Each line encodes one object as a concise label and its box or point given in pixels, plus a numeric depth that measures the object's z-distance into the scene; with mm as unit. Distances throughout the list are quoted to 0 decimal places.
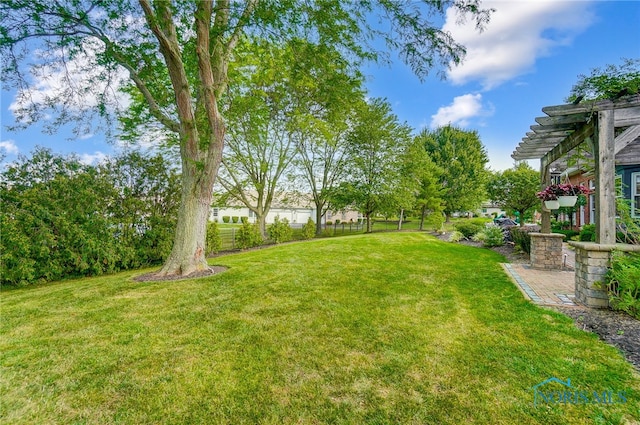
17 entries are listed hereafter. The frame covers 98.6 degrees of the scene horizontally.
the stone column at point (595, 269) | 3936
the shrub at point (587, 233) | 10031
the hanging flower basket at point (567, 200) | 5804
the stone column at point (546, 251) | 6621
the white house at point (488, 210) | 45438
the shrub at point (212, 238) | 10344
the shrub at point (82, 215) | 5758
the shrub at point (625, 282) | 3566
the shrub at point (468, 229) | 13586
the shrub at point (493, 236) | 11094
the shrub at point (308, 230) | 16938
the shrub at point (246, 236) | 12391
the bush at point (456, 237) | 12942
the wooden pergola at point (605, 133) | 3979
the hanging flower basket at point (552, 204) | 6172
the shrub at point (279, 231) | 14531
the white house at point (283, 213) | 31094
